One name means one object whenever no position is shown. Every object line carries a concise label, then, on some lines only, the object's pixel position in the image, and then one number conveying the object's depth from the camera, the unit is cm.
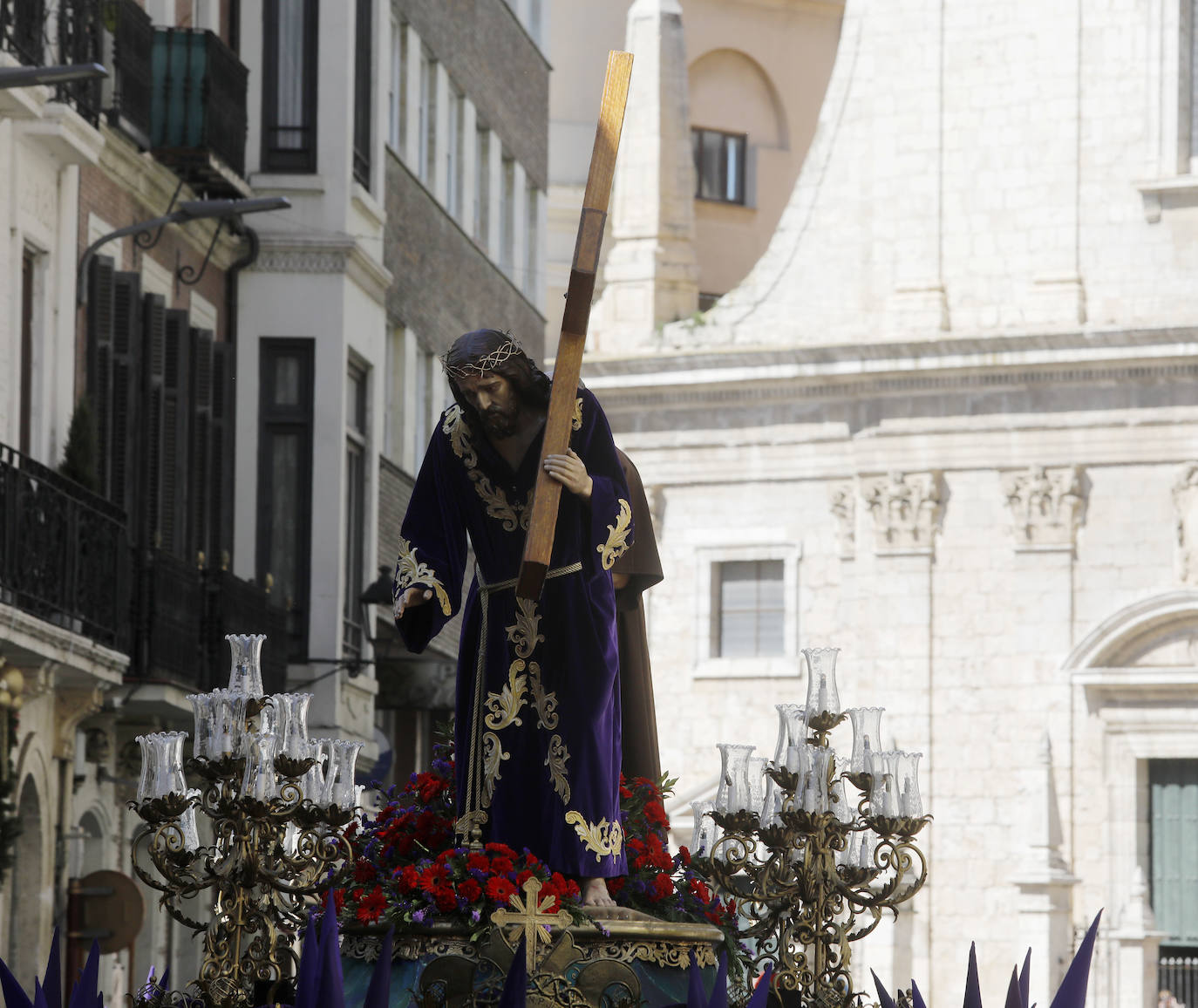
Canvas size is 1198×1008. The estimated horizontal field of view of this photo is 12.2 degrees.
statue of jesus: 1470
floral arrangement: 1440
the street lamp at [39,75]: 2802
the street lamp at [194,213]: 3808
